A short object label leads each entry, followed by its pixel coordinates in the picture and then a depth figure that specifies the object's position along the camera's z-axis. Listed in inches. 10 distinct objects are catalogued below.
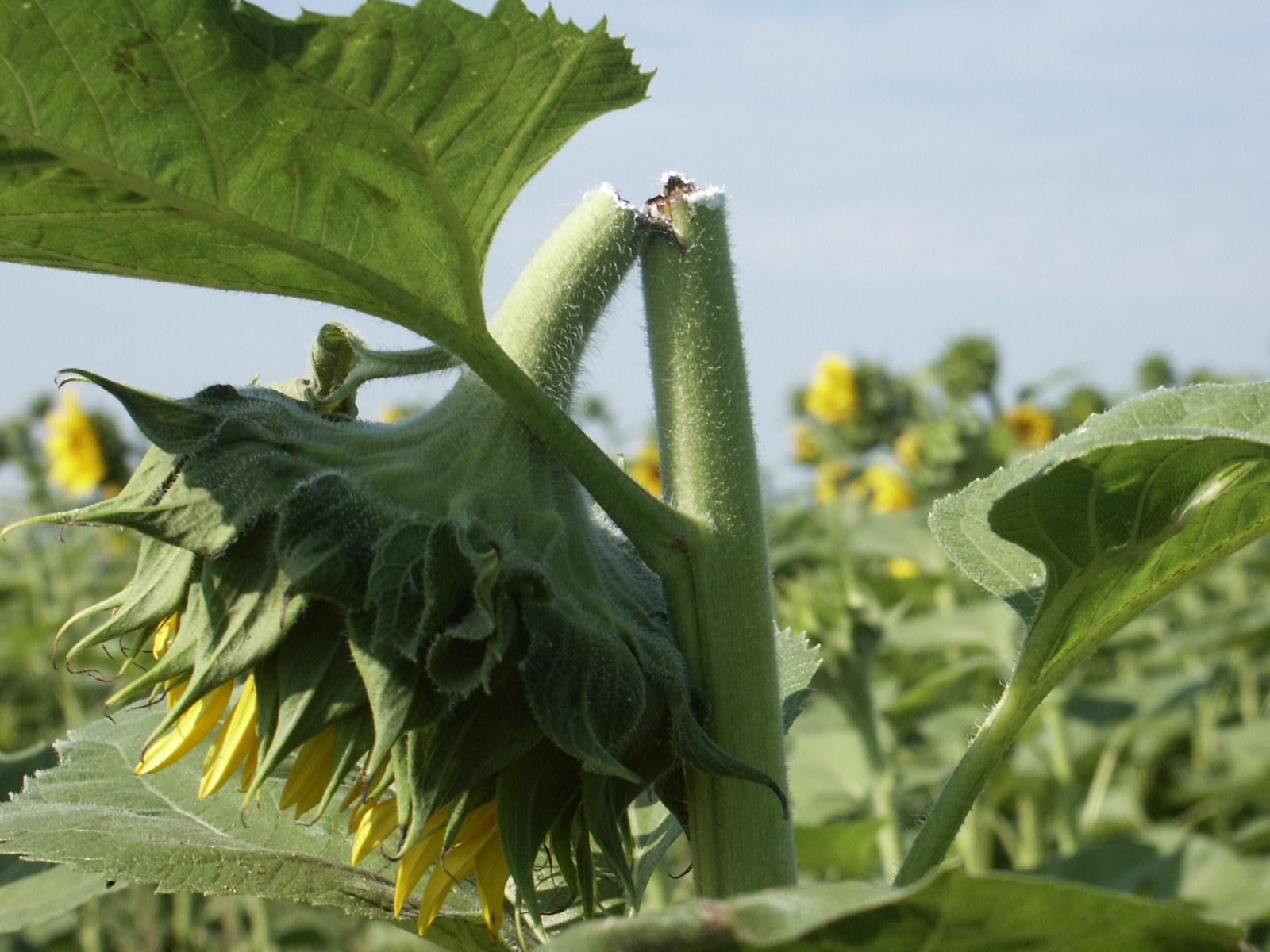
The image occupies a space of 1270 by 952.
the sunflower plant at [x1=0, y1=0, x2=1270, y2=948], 29.1
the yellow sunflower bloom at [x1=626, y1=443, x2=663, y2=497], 164.9
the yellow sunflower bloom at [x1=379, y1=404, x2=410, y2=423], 141.9
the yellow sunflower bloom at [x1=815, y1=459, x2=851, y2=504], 276.9
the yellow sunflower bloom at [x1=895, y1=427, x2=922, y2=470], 234.1
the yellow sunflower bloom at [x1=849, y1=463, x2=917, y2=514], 230.4
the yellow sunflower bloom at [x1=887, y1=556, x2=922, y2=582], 191.5
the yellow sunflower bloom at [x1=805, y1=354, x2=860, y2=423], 277.1
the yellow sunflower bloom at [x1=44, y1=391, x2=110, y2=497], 233.3
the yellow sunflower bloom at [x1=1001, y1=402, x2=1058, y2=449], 233.5
